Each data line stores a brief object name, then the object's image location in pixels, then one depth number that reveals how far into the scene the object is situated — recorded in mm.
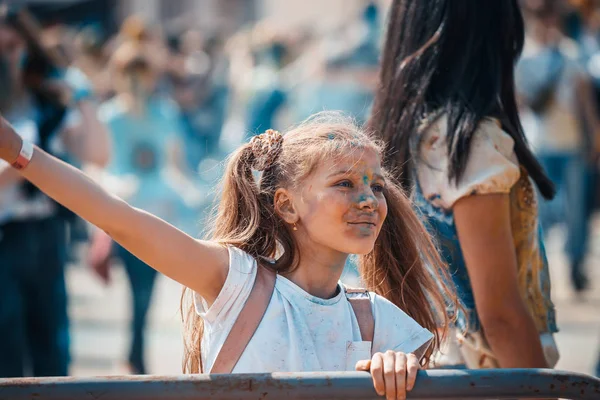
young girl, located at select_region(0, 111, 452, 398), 3828
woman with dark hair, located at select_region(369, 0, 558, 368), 4706
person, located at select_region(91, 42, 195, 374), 11123
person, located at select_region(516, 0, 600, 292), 13609
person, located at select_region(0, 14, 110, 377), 7612
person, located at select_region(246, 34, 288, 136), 15314
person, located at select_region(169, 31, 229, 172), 19735
